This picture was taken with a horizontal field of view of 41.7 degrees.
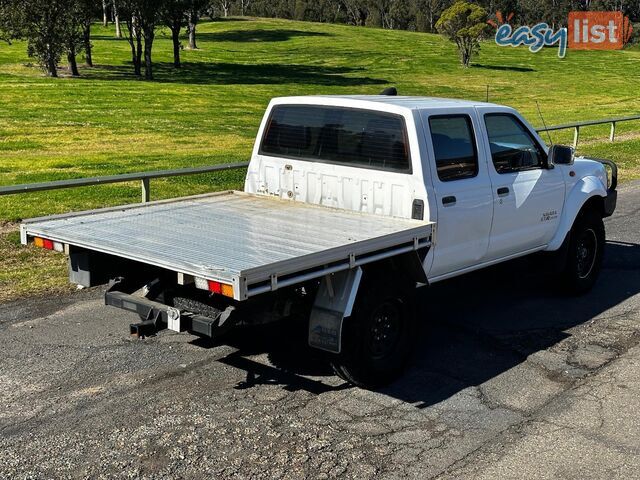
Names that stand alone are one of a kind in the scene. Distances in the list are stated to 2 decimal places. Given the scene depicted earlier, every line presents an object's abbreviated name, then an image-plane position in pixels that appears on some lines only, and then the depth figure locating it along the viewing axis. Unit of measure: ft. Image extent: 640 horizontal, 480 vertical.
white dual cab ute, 18.40
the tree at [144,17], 124.77
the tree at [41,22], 113.19
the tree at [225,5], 327.69
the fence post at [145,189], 33.30
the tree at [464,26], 194.62
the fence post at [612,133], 75.21
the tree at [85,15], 118.01
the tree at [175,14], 132.59
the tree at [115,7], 124.26
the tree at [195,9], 143.65
